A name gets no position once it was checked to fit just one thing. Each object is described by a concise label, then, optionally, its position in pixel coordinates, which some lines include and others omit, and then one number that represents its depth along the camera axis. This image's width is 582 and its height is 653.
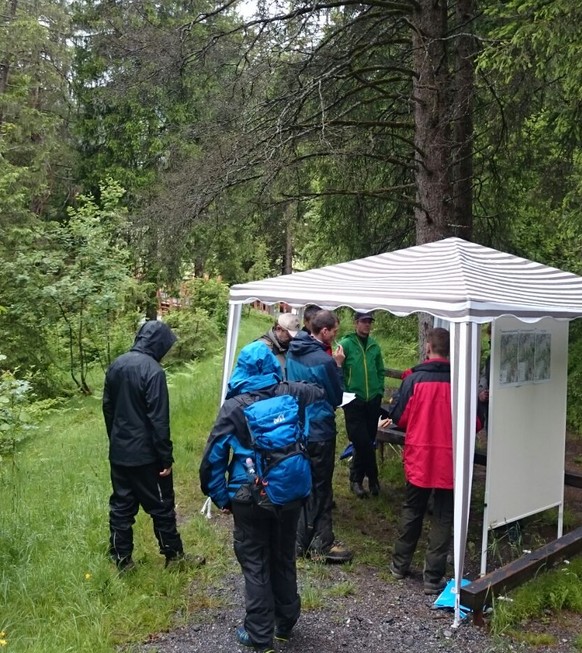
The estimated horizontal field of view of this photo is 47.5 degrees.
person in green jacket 6.35
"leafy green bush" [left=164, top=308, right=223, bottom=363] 16.84
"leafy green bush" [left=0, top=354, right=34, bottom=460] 7.01
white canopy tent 4.32
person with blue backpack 3.50
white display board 4.76
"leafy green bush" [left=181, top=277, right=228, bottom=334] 19.83
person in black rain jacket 4.43
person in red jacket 4.61
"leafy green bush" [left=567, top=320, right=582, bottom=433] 8.58
